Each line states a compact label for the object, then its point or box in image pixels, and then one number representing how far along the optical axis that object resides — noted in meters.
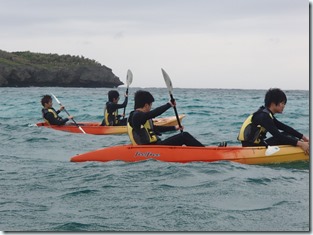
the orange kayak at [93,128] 16.53
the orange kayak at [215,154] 10.16
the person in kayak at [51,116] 16.80
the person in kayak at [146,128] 9.94
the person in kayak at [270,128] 9.78
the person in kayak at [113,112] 15.92
